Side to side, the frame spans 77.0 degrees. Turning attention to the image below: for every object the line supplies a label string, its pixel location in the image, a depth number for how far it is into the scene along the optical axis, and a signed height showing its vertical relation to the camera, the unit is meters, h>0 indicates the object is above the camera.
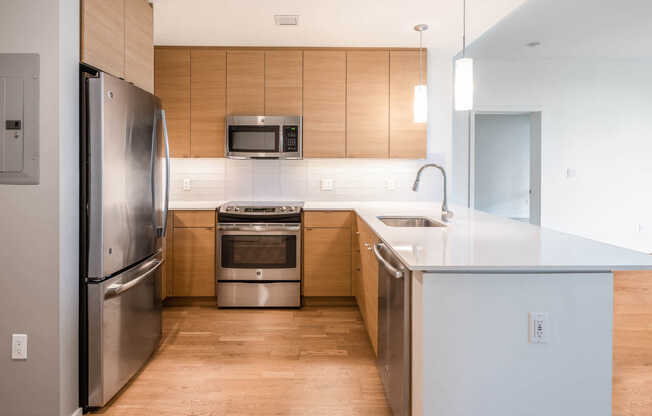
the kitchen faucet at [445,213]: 2.73 -0.09
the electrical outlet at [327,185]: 4.23 +0.15
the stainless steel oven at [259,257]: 3.57 -0.51
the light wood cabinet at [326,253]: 3.67 -0.48
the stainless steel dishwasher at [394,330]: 1.61 -0.58
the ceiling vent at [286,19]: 3.20 +1.43
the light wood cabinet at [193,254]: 3.63 -0.49
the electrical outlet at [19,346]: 1.86 -0.67
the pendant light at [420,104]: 3.05 +0.72
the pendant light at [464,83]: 2.19 +0.63
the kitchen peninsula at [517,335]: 1.45 -0.48
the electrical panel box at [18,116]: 1.81 +0.36
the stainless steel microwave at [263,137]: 3.85 +0.59
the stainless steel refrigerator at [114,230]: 1.98 -0.17
